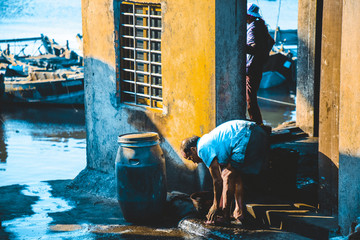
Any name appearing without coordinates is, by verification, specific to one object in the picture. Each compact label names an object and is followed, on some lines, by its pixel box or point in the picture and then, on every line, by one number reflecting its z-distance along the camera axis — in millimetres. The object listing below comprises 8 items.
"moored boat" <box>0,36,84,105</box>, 41097
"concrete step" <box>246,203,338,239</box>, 10386
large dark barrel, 11989
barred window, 14010
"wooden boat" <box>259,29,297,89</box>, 46171
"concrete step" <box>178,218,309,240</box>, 10497
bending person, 10741
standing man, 13655
